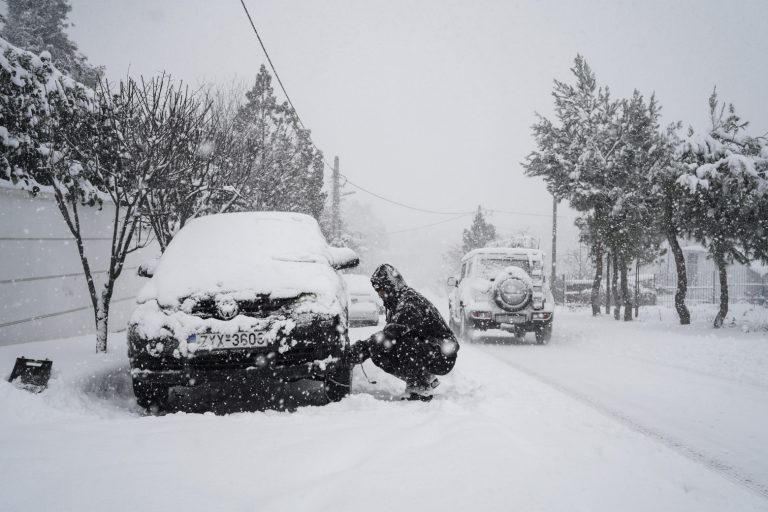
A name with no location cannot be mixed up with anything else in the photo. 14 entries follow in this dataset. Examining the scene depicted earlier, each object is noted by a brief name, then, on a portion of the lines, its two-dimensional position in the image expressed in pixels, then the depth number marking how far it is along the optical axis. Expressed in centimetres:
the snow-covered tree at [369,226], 8644
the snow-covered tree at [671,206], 1211
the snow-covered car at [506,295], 940
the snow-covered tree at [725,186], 1066
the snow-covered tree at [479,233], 4559
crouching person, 414
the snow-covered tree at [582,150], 1373
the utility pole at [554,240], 2766
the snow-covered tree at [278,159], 1333
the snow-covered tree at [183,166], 666
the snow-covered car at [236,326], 344
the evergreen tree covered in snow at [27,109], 568
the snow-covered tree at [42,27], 2462
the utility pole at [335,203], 2938
